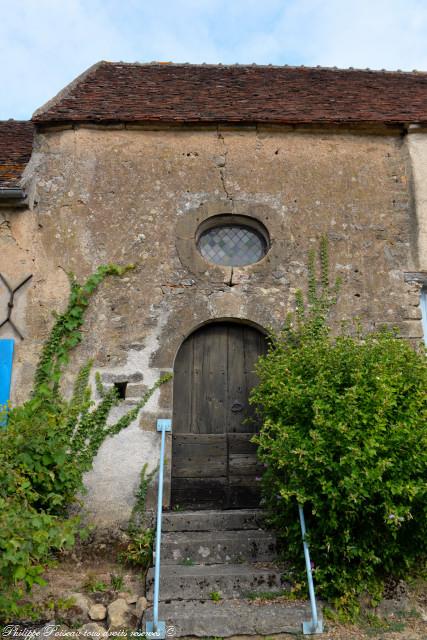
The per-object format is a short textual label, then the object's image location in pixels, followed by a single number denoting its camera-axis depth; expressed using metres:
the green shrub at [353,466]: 4.41
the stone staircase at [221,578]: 4.18
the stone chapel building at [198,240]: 6.08
